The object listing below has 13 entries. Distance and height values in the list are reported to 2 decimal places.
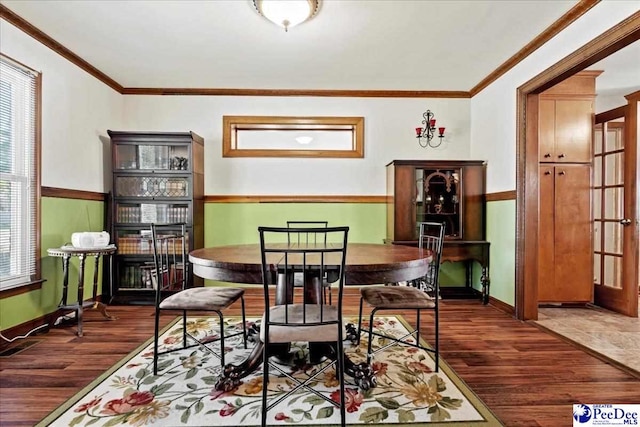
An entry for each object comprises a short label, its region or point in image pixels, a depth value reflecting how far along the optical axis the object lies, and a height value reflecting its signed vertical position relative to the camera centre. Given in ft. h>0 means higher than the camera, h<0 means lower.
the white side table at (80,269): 9.39 -1.58
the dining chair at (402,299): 6.97 -1.73
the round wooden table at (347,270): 5.84 -0.96
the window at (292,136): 14.12 +3.00
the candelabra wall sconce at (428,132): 13.99 +3.11
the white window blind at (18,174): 8.73 +0.95
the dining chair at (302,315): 5.22 -1.67
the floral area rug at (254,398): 5.58 -3.18
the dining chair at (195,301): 6.82 -1.74
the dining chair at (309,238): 11.14 -0.83
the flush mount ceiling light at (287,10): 7.83 +4.50
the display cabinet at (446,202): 12.84 +0.37
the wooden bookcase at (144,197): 12.49 +0.52
